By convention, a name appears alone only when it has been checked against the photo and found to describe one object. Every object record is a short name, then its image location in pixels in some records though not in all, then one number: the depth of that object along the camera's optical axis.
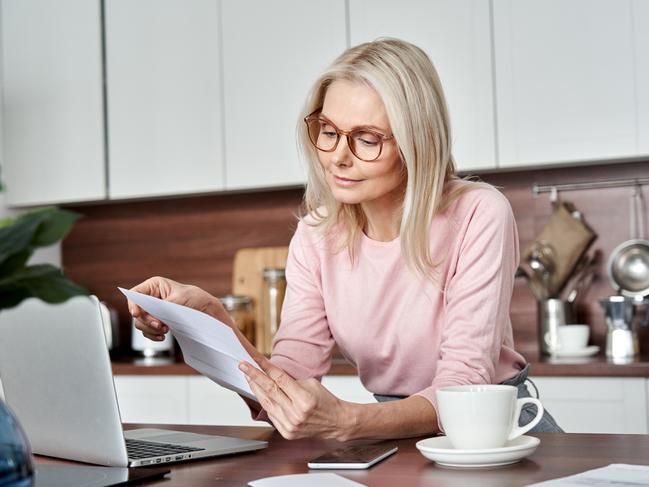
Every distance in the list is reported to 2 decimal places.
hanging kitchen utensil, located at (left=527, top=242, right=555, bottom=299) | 3.05
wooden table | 1.12
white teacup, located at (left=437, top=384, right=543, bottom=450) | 1.19
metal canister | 2.98
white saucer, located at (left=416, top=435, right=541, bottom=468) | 1.17
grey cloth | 1.74
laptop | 1.22
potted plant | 0.74
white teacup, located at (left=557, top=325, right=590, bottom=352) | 2.88
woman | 1.63
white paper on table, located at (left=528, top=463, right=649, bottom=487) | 1.03
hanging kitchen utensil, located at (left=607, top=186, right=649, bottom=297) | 2.98
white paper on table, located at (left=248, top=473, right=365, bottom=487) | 1.09
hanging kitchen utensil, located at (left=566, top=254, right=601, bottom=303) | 3.11
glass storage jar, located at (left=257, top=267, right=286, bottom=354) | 3.32
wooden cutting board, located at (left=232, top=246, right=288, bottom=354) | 3.47
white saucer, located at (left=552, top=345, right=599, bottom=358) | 2.86
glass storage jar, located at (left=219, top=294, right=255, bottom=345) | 3.35
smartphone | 1.21
